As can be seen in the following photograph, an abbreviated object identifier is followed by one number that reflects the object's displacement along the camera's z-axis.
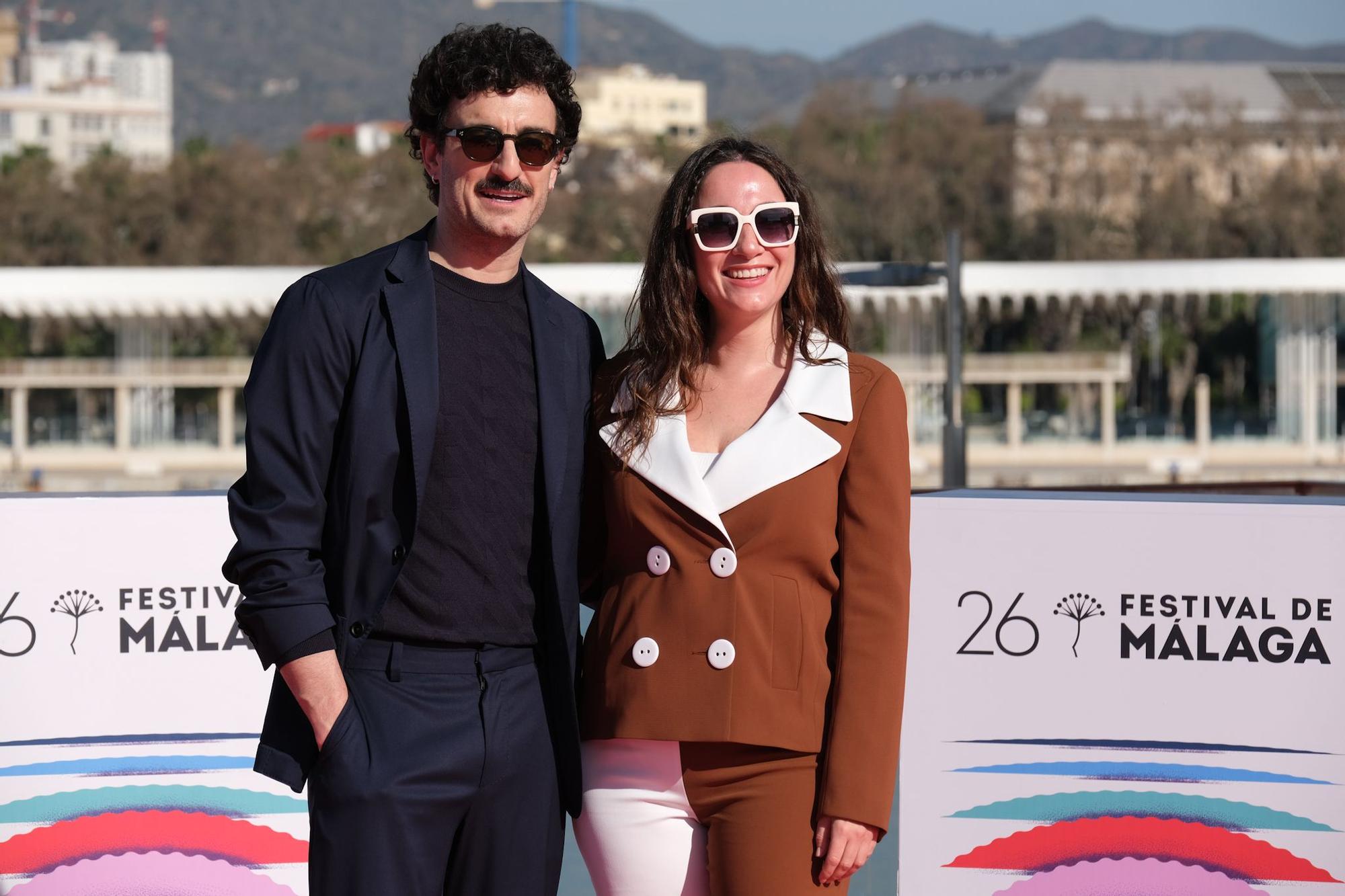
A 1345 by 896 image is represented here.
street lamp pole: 15.56
